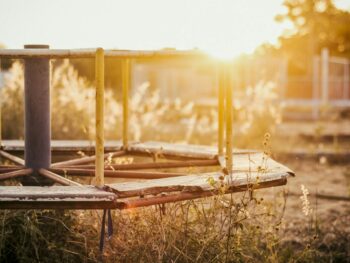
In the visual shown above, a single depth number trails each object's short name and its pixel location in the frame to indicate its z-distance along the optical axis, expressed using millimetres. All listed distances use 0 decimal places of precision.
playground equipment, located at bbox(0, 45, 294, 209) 2789
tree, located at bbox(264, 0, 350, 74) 29625
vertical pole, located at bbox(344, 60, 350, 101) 21306
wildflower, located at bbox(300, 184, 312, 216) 2981
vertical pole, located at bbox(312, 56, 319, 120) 18047
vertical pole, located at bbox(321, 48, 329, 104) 18922
